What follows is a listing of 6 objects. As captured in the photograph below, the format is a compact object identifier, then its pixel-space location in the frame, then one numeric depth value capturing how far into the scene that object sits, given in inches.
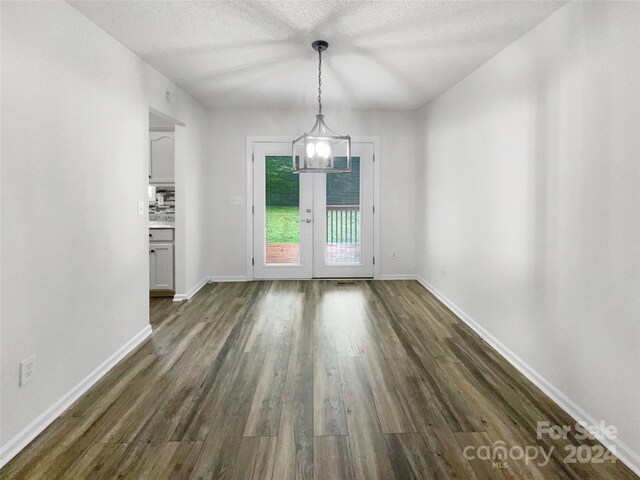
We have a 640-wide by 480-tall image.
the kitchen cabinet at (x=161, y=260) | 183.8
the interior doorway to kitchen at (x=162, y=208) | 184.1
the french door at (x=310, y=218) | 219.9
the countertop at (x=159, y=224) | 184.9
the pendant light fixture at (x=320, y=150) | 112.1
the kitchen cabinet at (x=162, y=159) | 197.6
